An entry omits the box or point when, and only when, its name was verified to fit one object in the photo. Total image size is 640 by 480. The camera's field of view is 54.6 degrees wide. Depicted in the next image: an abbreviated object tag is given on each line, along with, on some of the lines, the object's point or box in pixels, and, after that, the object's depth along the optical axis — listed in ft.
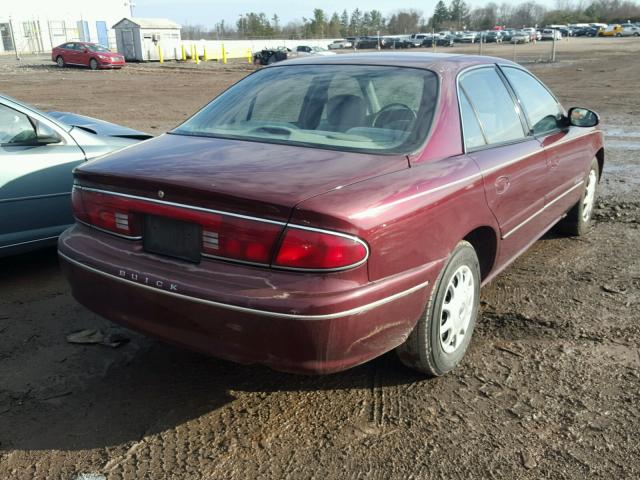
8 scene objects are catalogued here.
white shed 140.15
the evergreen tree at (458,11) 454.40
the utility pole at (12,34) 175.63
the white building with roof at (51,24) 189.16
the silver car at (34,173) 14.20
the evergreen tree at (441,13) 458.50
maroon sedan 8.21
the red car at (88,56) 114.42
